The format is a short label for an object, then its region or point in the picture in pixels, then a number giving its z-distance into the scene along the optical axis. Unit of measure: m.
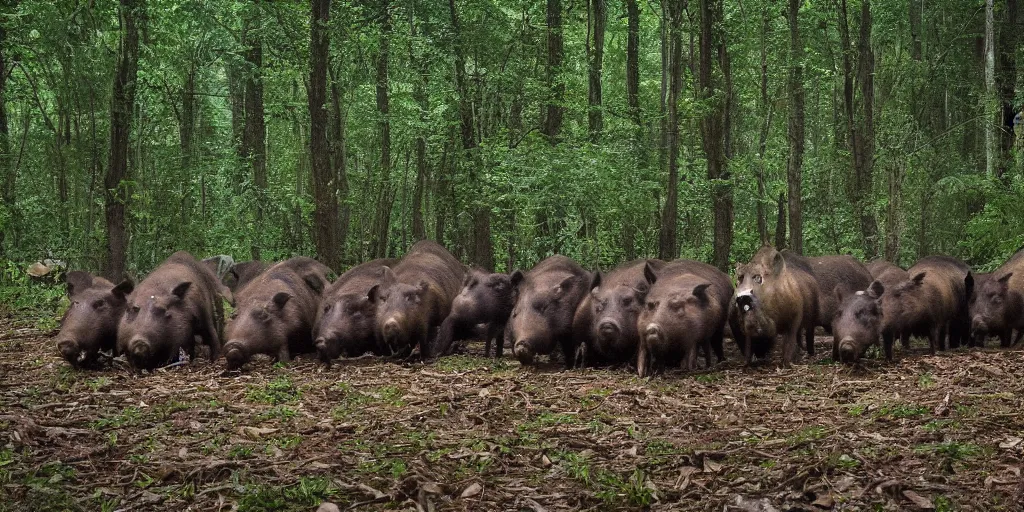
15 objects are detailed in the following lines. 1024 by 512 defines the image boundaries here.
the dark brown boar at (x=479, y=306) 11.80
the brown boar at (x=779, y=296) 10.67
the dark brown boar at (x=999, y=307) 11.80
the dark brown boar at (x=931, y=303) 11.17
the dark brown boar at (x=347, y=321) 11.22
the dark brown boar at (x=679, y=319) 9.95
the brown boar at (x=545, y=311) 10.68
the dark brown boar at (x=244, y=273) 14.10
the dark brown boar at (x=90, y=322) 10.50
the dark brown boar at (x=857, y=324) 10.30
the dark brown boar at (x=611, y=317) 10.43
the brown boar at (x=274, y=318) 10.77
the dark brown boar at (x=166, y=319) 10.58
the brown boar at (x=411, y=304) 11.30
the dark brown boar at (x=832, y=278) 11.80
